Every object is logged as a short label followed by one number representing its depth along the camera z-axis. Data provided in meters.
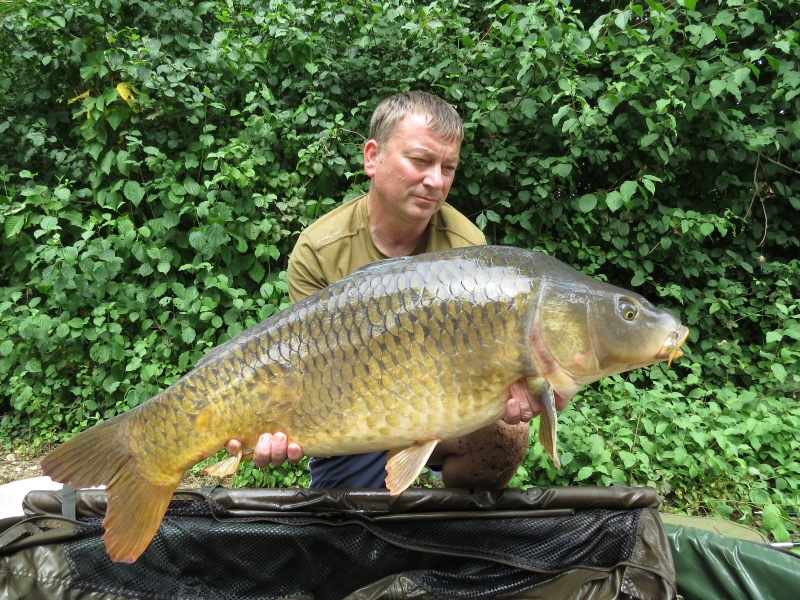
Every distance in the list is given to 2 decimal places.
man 1.51
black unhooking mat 1.31
